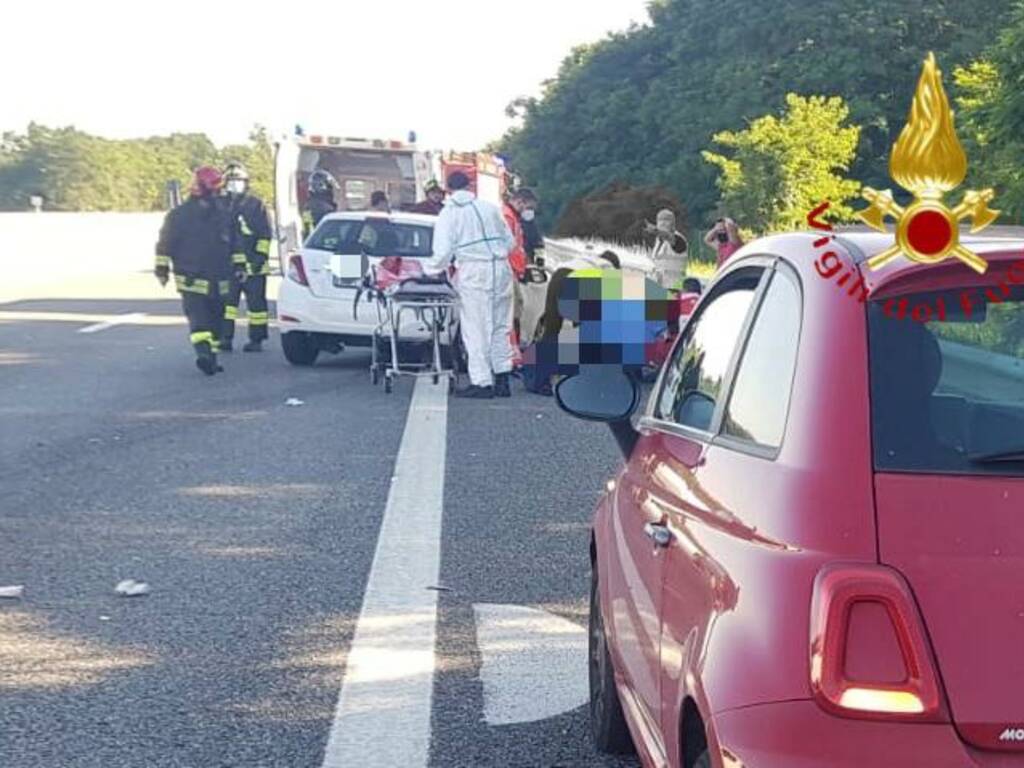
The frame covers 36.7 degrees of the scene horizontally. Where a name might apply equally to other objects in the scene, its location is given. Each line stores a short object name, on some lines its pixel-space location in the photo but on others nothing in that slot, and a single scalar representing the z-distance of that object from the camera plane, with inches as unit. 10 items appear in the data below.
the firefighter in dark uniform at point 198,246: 607.8
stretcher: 530.3
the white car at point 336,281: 613.9
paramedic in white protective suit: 523.8
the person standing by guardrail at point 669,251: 549.0
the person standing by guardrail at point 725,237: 555.1
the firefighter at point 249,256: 657.0
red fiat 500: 96.7
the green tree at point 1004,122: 893.8
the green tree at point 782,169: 1391.5
